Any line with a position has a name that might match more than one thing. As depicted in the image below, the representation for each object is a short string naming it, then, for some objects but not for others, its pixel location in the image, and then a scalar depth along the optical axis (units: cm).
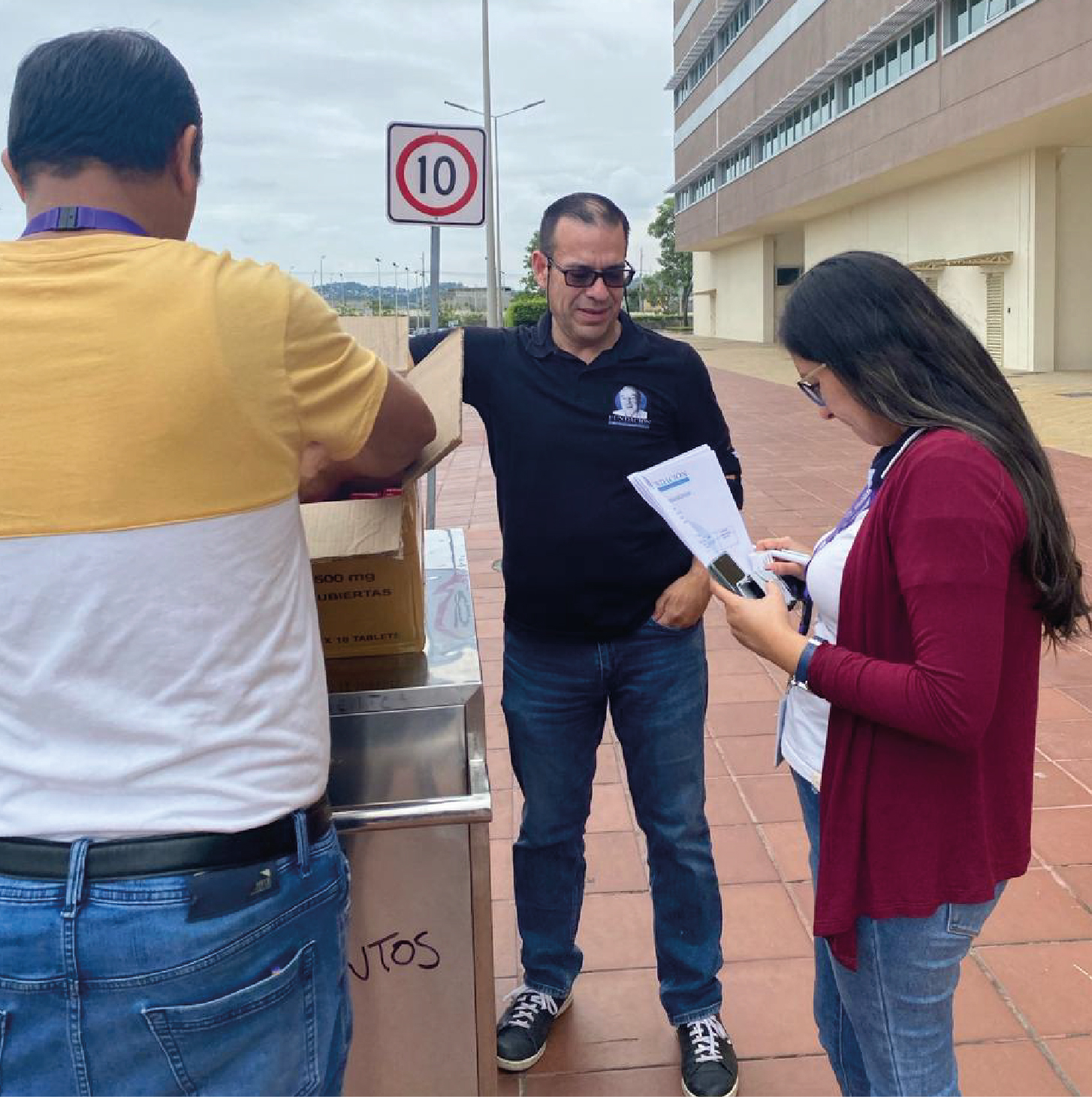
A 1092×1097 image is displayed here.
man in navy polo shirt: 243
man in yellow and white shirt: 115
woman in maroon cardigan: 148
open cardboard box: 169
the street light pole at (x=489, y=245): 2223
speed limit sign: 515
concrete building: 1975
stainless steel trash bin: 180
